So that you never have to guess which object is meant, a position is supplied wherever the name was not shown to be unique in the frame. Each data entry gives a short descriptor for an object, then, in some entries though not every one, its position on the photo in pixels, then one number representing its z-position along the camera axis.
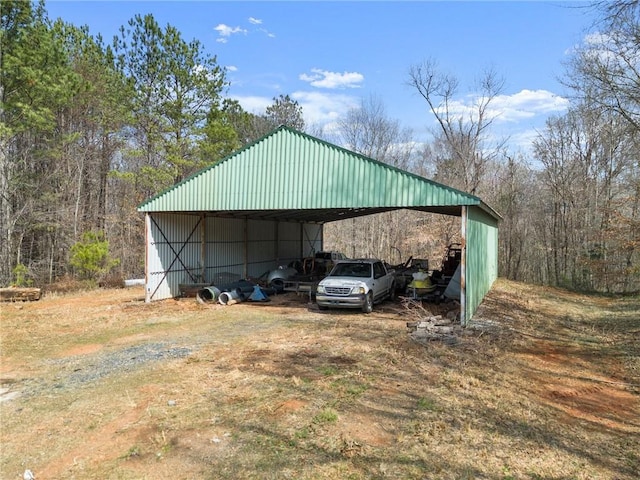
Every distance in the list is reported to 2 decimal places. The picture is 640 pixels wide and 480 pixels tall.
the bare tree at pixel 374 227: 34.47
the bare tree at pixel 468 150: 30.06
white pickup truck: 12.59
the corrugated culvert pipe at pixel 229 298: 14.77
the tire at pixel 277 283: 18.74
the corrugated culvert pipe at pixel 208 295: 14.99
